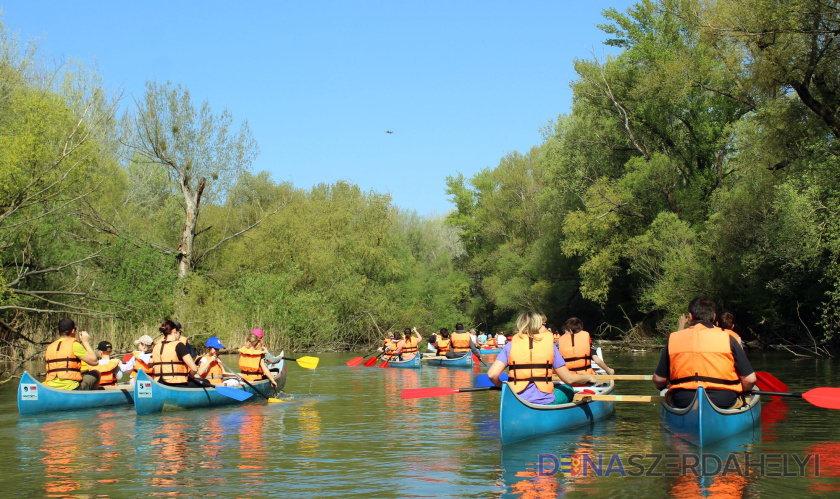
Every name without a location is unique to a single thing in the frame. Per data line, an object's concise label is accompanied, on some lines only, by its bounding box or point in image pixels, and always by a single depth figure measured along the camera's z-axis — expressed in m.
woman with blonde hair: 7.87
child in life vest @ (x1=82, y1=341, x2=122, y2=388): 12.49
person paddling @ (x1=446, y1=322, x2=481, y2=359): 22.69
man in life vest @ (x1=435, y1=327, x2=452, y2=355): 22.84
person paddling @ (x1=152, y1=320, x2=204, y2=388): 11.29
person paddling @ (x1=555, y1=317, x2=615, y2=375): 10.53
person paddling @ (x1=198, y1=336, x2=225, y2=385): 12.42
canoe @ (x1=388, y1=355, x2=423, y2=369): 21.66
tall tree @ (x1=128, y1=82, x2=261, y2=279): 29.81
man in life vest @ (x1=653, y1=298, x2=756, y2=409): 7.39
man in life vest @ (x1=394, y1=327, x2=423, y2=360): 22.44
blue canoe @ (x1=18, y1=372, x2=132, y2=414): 11.23
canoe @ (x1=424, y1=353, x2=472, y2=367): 21.83
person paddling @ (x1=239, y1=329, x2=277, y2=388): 13.12
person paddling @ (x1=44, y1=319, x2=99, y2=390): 11.33
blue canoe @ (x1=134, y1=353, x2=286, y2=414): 10.99
